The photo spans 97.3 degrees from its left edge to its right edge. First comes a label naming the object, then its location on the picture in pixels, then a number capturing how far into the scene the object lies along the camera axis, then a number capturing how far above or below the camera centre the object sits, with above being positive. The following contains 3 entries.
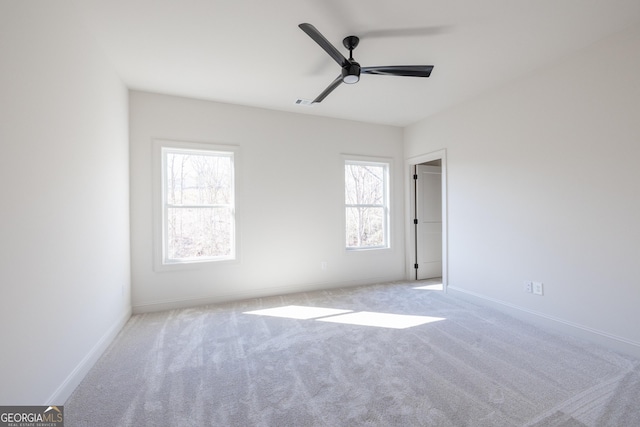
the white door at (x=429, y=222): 5.03 -0.21
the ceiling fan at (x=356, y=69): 2.24 +1.18
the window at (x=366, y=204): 4.75 +0.11
